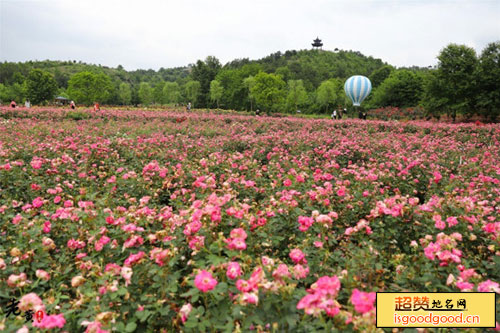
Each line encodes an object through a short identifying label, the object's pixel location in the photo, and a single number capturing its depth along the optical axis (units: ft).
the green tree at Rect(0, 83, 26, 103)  226.17
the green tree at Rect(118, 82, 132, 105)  251.60
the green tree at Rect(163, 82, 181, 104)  242.78
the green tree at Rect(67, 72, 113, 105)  181.51
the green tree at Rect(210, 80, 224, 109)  190.29
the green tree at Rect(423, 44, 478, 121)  75.08
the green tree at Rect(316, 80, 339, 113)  189.57
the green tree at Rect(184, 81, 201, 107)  208.76
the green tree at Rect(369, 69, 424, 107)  168.96
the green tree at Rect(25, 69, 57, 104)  182.91
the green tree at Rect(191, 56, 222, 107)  214.07
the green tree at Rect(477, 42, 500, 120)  70.09
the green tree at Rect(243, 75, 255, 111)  166.48
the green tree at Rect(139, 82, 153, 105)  252.58
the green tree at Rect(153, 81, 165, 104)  249.55
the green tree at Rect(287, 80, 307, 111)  184.14
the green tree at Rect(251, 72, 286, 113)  133.69
